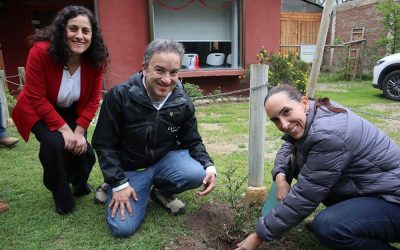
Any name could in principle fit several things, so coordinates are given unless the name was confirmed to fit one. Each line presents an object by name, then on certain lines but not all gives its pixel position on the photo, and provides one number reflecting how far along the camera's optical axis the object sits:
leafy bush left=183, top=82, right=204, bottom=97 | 7.84
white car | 8.69
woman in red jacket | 2.62
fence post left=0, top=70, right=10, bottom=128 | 5.40
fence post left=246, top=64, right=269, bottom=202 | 2.66
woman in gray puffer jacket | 1.85
